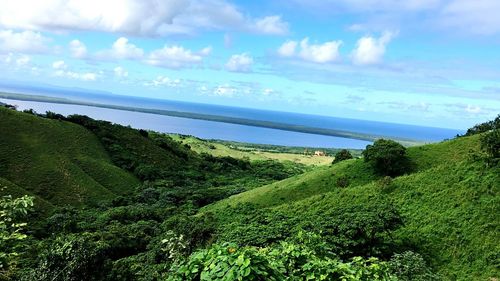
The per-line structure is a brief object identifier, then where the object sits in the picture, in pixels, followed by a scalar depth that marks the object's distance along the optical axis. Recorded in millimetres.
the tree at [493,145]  38281
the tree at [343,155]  80875
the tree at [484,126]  59603
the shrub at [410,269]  21406
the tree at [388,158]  51688
